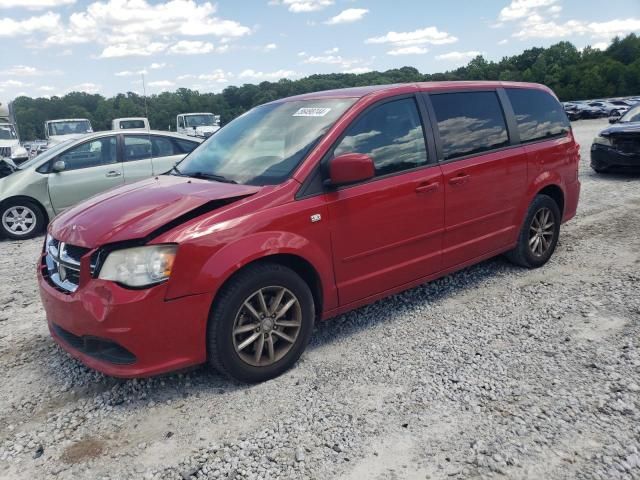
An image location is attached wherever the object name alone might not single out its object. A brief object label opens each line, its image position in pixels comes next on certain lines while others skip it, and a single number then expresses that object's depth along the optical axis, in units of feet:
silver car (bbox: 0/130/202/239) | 25.85
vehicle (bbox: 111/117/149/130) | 74.13
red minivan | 9.93
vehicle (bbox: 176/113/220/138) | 76.99
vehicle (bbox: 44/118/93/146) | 65.72
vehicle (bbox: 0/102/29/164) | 53.21
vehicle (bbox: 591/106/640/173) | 32.62
